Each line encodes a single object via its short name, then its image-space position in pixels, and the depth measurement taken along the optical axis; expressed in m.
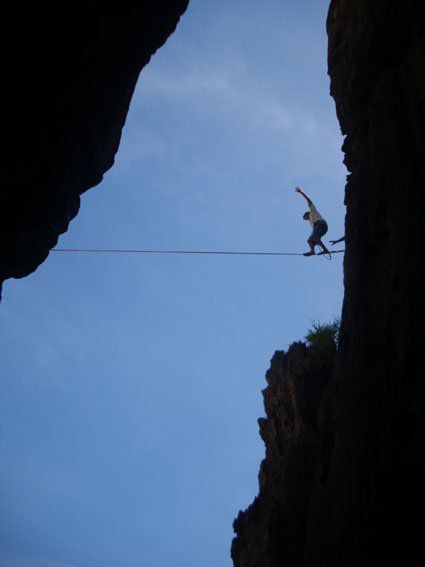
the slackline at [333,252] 15.33
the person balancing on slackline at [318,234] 15.29
